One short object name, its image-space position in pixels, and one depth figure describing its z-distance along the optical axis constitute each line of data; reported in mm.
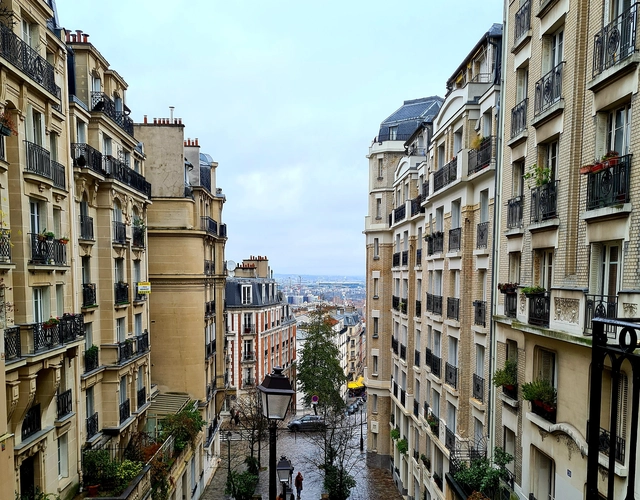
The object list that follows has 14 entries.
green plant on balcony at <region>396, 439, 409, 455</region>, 27922
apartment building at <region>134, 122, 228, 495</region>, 27281
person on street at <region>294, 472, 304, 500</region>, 27906
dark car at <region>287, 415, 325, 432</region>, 43062
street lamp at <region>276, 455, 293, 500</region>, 16719
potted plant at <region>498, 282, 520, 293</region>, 14227
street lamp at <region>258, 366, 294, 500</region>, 7457
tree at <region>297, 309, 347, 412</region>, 48688
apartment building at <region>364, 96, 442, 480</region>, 32062
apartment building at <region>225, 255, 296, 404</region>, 50062
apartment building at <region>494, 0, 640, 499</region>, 9297
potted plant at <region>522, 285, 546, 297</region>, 12281
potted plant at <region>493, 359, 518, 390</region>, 14109
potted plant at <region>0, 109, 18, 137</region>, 10984
